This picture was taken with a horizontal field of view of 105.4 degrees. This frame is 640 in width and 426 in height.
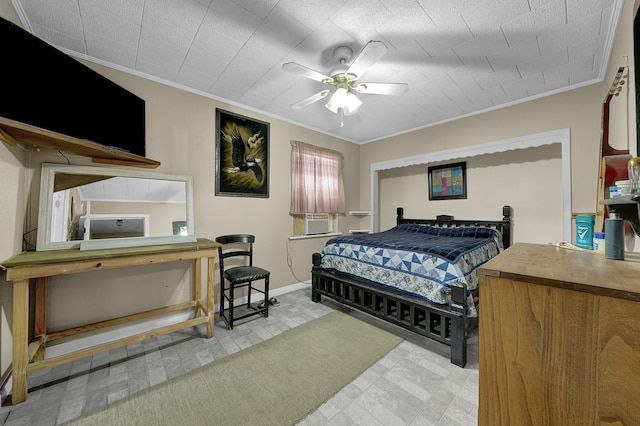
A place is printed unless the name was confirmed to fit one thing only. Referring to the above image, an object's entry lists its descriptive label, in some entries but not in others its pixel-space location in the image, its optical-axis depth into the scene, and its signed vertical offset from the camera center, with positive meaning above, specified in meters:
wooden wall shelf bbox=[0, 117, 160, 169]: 1.50 +0.54
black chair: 2.60 -0.64
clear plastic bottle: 1.24 -0.15
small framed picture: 3.91 +0.54
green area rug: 1.48 -1.21
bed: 2.02 -0.61
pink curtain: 3.78 +0.58
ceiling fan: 1.77 +1.13
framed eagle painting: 3.04 +0.79
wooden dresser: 0.66 -0.40
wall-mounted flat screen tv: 1.47 +0.89
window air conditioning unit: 3.96 -0.14
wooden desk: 1.56 -0.53
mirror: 2.01 +0.08
